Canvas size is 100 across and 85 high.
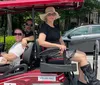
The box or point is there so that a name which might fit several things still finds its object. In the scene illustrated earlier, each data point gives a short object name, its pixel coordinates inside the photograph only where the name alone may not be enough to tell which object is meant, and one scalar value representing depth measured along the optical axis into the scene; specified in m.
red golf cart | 2.62
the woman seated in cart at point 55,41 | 2.71
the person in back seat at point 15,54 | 2.85
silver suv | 7.29
